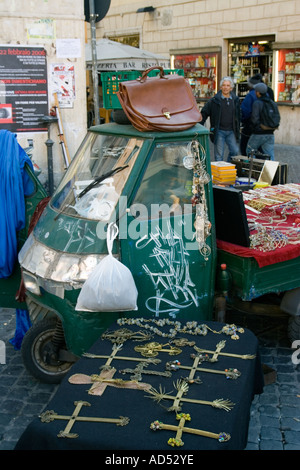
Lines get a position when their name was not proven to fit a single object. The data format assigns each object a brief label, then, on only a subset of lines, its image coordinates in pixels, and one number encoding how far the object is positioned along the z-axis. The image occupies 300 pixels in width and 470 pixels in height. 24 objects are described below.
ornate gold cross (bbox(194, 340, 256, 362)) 3.58
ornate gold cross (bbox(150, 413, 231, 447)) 2.79
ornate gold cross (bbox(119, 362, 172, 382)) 3.39
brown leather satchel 4.45
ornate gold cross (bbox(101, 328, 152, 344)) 3.79
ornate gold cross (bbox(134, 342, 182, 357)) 3.63
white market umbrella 14.25
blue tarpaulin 4.86
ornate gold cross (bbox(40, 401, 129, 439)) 2.93
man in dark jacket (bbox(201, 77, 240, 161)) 10.58
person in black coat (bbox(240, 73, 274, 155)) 11.30
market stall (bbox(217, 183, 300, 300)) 4.59
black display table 2.83
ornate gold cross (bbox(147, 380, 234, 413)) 3.07
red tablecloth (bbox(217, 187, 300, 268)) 4.55
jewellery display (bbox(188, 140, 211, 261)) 4.51
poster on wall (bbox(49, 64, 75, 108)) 8.29
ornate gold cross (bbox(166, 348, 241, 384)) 3.37
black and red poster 8.01
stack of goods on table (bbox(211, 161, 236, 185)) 6.61
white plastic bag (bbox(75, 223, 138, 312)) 3.96
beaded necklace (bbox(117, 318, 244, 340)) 3.87
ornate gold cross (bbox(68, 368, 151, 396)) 3.26
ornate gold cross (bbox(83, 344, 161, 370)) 3.53
